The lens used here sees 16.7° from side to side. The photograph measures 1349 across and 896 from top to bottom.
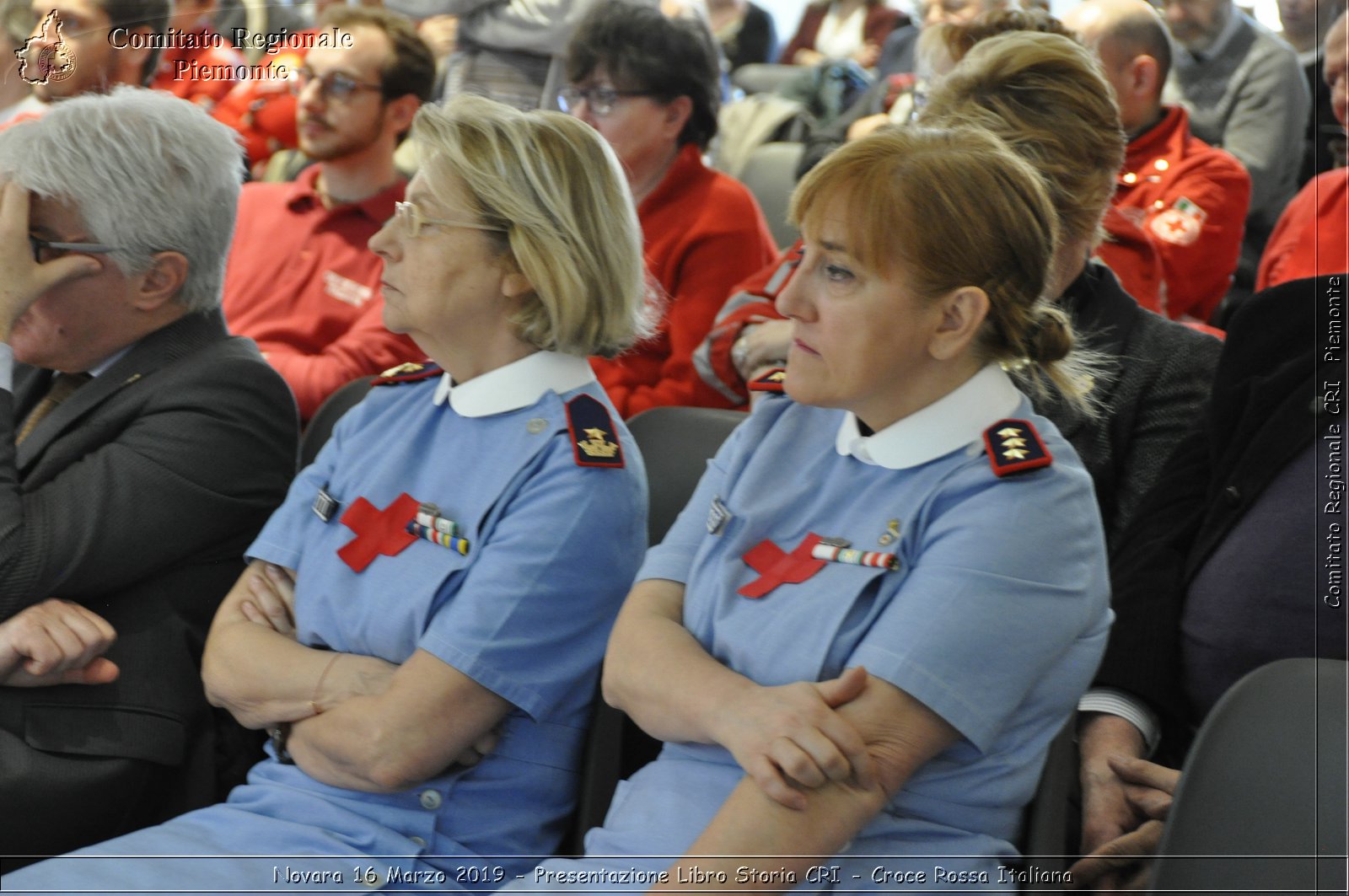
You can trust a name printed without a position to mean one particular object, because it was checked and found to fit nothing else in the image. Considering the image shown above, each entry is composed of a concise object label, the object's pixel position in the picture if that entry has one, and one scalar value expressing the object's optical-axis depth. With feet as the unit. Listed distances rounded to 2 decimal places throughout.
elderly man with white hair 11.10
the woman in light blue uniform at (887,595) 10.00
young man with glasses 14.82
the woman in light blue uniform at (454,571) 10.68
